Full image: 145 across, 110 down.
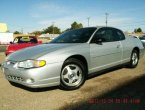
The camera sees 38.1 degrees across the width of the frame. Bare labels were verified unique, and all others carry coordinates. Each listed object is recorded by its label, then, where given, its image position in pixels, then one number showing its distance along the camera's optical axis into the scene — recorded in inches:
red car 391.0
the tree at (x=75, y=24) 3668.3
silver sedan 164.6
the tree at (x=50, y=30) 4545.3
